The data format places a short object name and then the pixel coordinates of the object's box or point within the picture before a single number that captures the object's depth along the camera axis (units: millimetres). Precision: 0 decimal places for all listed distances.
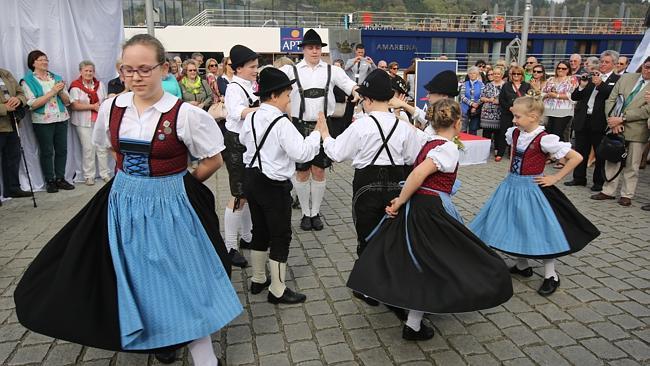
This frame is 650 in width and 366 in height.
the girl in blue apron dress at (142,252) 2355
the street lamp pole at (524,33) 15738
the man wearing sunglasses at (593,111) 7230
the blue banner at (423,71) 11102
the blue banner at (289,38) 31984
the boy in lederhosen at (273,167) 3504
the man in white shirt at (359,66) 12458
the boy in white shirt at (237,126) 4465
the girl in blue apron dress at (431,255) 2924
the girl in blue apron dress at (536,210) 3859
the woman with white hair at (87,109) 7320
